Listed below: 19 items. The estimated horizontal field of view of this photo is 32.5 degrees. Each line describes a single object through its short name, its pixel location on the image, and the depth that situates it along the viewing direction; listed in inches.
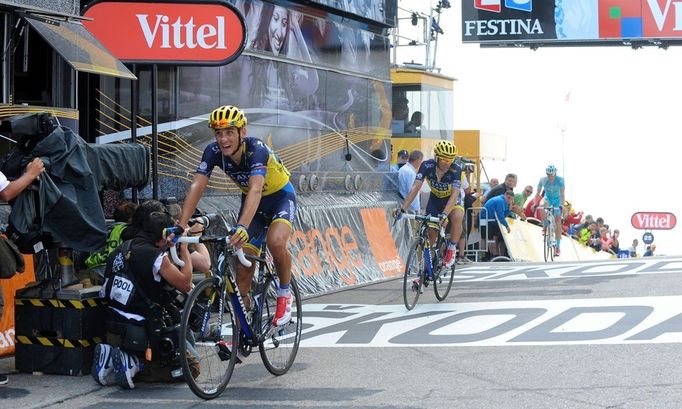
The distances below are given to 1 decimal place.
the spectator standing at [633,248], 1647.4
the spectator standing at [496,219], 905.5
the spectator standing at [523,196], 1101.7
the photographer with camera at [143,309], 328.5
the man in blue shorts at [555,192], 948.6
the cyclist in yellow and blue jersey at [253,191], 331.3
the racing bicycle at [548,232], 945.5
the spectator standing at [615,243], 1488.2
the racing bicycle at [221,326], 303.3
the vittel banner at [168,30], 471.5
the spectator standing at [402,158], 847.7
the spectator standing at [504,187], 925.2
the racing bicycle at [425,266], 511.2
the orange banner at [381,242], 708.0
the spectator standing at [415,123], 1186.0
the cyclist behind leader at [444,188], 541.6
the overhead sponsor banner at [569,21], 1295.5
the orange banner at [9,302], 378.6
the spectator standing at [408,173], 754.2
